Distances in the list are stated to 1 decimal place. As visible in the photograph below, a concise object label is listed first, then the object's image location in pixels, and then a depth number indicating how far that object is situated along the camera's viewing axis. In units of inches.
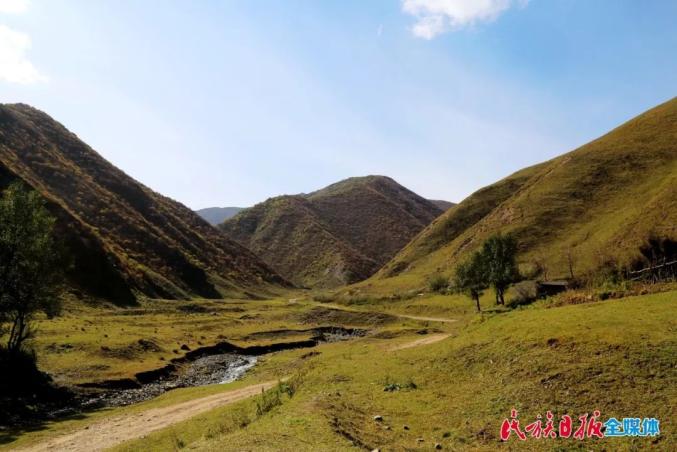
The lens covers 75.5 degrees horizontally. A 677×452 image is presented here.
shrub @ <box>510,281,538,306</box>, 2449.4
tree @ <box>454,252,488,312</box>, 3097.9
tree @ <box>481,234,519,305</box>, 2938.0
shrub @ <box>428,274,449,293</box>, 4446.4
